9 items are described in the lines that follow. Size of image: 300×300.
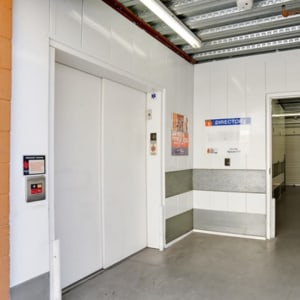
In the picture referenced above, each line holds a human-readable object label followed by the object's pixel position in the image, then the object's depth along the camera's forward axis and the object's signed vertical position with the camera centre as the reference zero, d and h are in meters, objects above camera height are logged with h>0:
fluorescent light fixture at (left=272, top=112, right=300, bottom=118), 9.97 +1.22
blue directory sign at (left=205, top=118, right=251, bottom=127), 5.02 +0.49
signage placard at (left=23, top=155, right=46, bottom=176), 2.35 -0.10
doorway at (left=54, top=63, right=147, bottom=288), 3.08 -0.23
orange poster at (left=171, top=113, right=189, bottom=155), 4.66 +0.25
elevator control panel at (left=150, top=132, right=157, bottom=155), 4.36 +0.12
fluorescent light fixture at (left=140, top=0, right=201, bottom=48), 2.91 +1.38
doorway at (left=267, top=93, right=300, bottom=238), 4.92 -0.04
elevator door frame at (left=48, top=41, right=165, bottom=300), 2.60 +0.13
